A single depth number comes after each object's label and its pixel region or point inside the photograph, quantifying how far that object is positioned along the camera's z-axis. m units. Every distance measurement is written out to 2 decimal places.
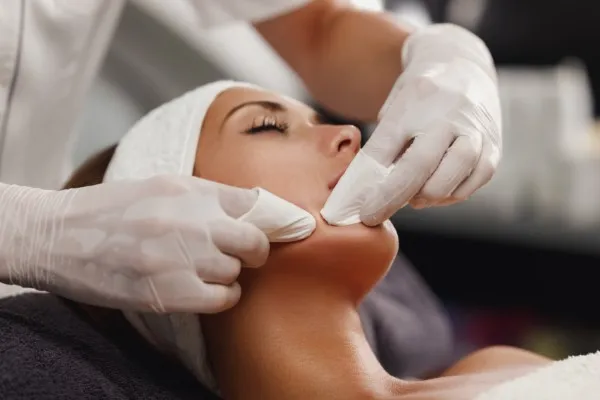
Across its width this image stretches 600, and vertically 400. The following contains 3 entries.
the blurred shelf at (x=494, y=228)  2.16
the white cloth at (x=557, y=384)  0.78
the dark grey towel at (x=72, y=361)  0.79
